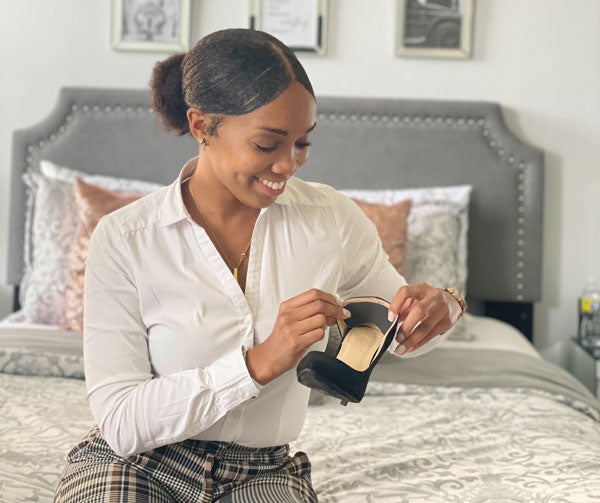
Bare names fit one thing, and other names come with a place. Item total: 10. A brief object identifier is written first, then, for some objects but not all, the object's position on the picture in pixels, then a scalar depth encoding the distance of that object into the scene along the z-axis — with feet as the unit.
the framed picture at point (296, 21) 10.18
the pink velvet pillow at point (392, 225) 8.77
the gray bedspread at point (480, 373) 7.19
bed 5.21
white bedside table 9.22
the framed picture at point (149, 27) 10.31
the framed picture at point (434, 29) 10.14
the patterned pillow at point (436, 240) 9.10
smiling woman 4.00
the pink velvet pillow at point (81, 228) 8.44
